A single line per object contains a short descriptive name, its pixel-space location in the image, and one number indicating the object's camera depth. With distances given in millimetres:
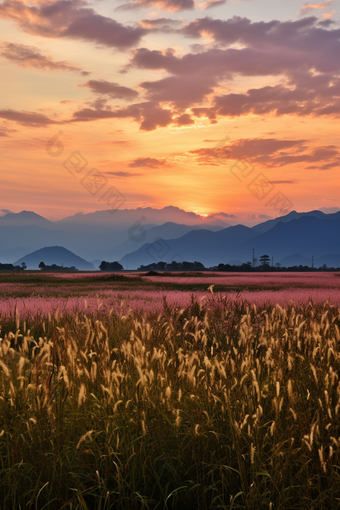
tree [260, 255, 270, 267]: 135325
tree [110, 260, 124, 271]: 117694
